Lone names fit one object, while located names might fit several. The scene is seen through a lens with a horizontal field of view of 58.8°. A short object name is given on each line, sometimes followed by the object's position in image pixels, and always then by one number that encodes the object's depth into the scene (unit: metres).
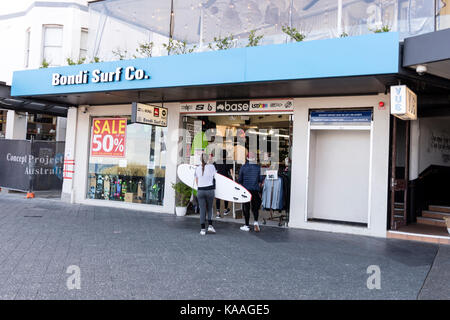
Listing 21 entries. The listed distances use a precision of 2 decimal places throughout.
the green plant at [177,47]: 9.93
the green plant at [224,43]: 9.33
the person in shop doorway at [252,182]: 8.97
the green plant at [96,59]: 10.88
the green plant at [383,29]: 7.27
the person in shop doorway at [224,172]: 10.82
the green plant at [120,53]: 10.94
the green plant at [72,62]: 11.30
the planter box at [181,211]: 10.88
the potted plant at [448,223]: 8.52
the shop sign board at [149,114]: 9.59
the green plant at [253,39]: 8.87
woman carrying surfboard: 8.35
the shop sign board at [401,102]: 7.04
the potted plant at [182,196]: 10.79
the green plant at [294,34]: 8.40
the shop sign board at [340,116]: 8.98
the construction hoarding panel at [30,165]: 14.33
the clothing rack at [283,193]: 9.44
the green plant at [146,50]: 10.45
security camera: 6.81
